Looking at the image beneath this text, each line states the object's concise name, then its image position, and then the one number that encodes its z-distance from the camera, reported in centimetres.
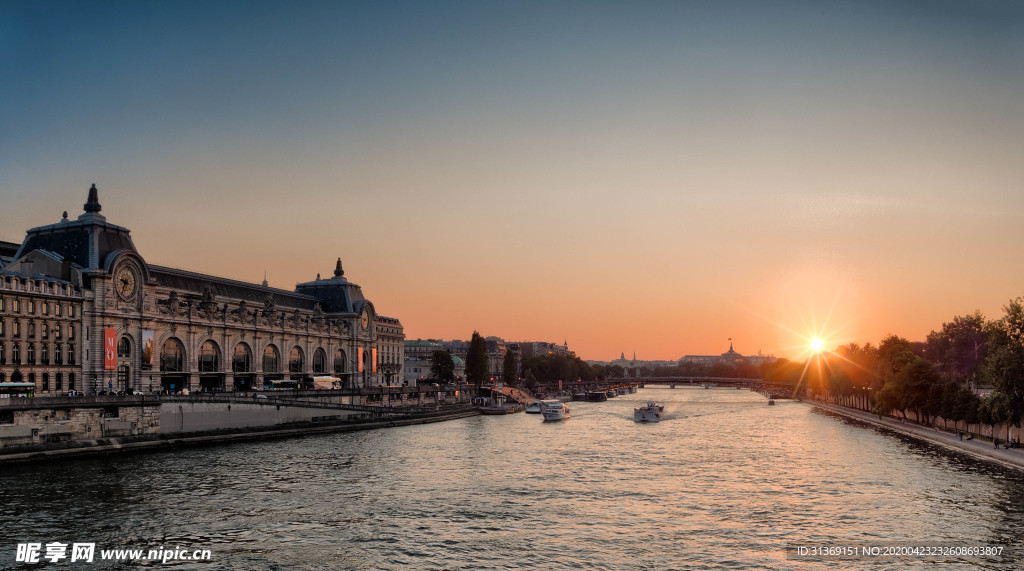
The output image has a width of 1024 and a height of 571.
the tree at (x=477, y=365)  18270
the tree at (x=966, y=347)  16375
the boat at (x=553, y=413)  12744
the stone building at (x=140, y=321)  8438
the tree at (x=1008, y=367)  6675
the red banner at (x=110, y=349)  8956
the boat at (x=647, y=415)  12525
